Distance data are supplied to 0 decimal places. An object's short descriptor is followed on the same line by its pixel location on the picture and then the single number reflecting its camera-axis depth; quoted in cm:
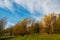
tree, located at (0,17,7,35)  988
